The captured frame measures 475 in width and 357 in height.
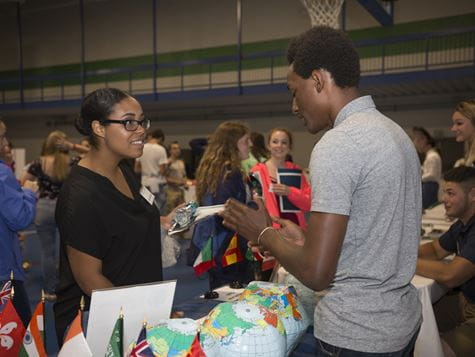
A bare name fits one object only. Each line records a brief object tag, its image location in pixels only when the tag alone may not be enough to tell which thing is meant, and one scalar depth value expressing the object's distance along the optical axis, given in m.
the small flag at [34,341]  1.19
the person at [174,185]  7.29
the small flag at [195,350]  1.03
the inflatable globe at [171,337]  1.02
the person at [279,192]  3.55
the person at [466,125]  3.41
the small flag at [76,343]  1.02
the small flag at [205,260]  2.72
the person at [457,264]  2.34
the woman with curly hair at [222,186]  2.88
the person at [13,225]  2.15
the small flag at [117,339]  1.04
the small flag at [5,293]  1.35
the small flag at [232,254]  2.58
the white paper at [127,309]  1.10
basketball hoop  6.64
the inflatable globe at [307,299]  1.49
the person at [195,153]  10.20
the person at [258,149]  5.06
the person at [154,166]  6.91
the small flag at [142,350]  1.00
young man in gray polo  1.01
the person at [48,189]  4.45
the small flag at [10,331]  1.29
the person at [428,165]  6.11
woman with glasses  1.54
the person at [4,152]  2.59
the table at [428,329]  2.25
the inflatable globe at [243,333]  1.06
